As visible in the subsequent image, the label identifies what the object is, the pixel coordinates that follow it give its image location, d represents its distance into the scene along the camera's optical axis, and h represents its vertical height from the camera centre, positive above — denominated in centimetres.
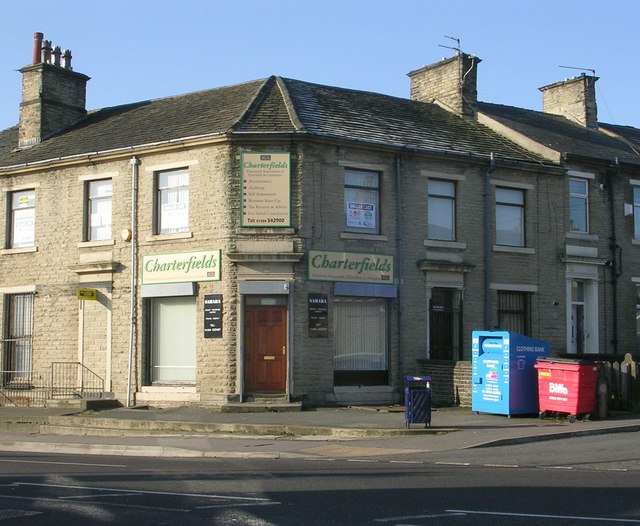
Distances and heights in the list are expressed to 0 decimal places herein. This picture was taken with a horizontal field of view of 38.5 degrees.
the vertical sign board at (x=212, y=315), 2227 +49
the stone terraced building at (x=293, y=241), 2233 +251
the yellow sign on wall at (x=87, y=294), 2398 +109
